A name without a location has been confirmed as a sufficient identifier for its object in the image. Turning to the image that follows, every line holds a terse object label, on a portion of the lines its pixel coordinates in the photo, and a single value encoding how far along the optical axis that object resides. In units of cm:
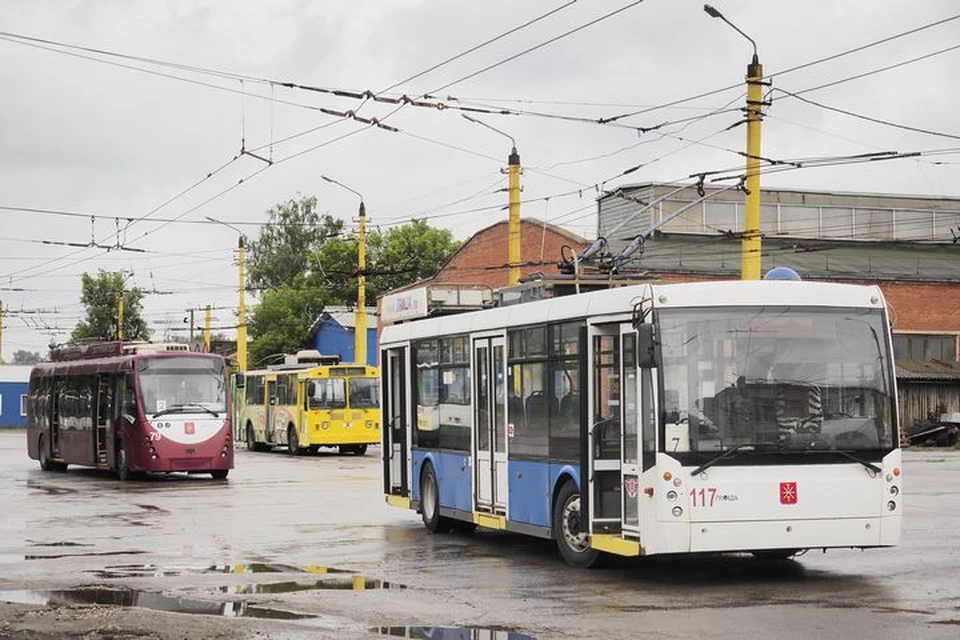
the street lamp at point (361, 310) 5119
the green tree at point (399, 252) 8888
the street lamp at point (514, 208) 3479
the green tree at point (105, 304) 9650
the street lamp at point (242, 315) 6309
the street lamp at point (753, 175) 2672
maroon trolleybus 3456
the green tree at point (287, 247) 10775
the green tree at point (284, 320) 9381
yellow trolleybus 5059
